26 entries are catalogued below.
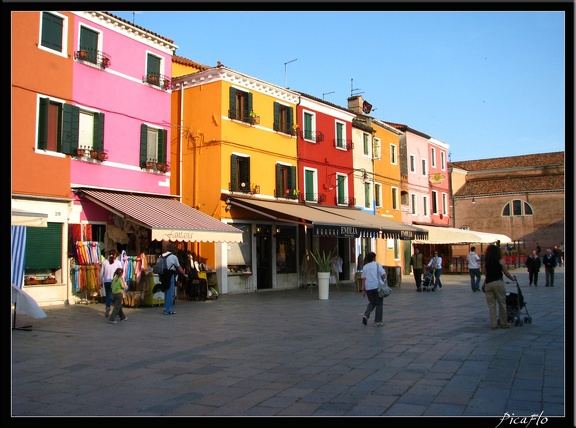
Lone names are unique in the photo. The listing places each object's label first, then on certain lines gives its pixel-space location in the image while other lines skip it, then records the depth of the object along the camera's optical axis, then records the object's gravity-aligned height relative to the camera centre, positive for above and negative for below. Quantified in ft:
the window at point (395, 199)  109.50 +10.49
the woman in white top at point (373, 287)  35.60 -2.27
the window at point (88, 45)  53.21 +20.33
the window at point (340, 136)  89.16 +18.95
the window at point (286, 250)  74.33 +0.23
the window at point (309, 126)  82.28 +18.96
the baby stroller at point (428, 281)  66.13 -3.53
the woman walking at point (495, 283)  32.45 -1.88
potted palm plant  56.59 -2.81
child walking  38.19 -2.73
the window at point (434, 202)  128.63 +11.72
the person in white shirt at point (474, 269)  63.82 -2.00
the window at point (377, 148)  102.75 +19.39
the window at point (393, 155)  109.60 +19.52
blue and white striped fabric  43.52 -0.12
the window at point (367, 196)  98.14 +10.05
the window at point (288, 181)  76.80 +10.01
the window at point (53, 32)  49.49 +20.05
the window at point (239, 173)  67.97 +9.88
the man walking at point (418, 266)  67.09 -1.82
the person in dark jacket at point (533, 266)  70.43 -1.84
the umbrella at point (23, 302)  32.01 -2.93
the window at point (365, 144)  98.22 +19.37
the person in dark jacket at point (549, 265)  69.51 -1.72
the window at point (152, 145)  59.62 +11.87
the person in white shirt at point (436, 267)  67.67 -1.87
